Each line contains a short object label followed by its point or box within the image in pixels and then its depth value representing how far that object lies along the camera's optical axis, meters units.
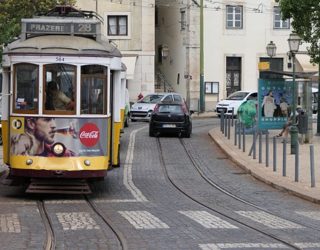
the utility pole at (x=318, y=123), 30.25
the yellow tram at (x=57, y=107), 13.74
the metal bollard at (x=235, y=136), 25.82
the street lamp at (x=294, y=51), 24.92
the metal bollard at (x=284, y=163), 17.77
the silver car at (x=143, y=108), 40.75
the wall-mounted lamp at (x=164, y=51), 53.56
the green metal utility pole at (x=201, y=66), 47.80
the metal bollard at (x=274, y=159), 18.87
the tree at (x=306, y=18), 26.52
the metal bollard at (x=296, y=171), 16.69
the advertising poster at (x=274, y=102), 28.00
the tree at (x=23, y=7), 28.41
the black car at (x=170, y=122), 29.25
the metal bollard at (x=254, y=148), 21.67
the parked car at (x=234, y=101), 43.12
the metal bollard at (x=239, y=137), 24.76
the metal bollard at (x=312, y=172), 15.82
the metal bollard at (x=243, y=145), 23.79
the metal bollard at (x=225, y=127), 29.34
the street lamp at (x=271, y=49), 35.59
